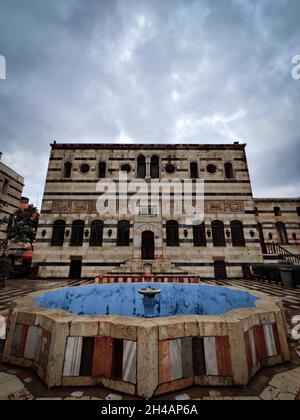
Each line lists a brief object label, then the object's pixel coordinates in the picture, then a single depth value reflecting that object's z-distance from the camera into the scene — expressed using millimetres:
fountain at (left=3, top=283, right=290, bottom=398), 1945
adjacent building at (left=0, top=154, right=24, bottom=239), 17028
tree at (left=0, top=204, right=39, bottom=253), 13820
